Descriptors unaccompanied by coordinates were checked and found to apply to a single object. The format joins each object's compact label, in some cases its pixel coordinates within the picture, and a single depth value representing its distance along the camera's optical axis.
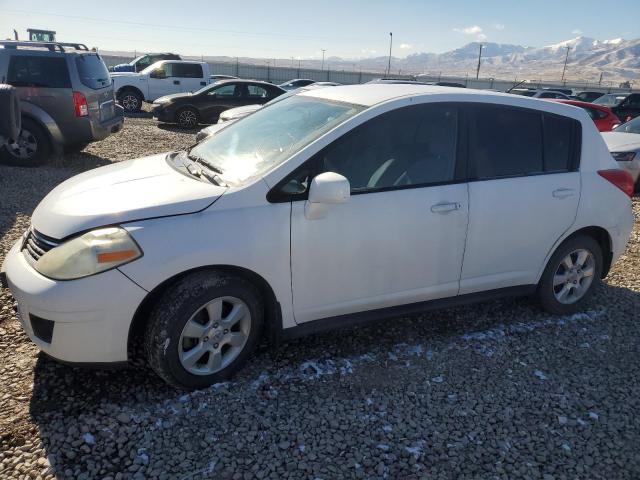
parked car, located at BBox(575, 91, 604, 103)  24.71
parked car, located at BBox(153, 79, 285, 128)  13.90
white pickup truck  17.02
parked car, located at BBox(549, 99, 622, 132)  13.34
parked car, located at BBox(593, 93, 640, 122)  16.28
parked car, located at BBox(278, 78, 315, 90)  23.71
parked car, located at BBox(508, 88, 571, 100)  20.22
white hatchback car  2.60
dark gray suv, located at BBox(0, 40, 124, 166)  8.09
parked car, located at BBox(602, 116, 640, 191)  8.55
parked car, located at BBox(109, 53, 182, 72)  23.22
